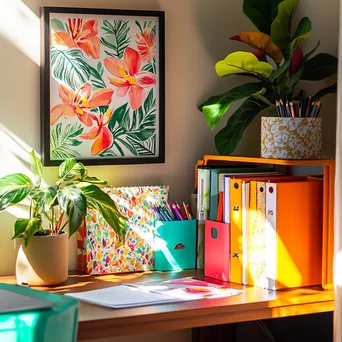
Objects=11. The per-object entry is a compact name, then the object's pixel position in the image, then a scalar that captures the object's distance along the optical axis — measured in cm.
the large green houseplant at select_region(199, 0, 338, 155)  254
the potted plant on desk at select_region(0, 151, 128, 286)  237
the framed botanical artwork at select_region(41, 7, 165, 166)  261
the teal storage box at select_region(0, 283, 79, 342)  141
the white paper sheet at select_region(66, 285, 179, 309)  218
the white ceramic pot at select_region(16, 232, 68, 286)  242
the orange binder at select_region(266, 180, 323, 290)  239
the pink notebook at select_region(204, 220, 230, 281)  255
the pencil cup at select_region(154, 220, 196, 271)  269
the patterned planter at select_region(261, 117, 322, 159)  248
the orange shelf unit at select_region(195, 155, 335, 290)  239
